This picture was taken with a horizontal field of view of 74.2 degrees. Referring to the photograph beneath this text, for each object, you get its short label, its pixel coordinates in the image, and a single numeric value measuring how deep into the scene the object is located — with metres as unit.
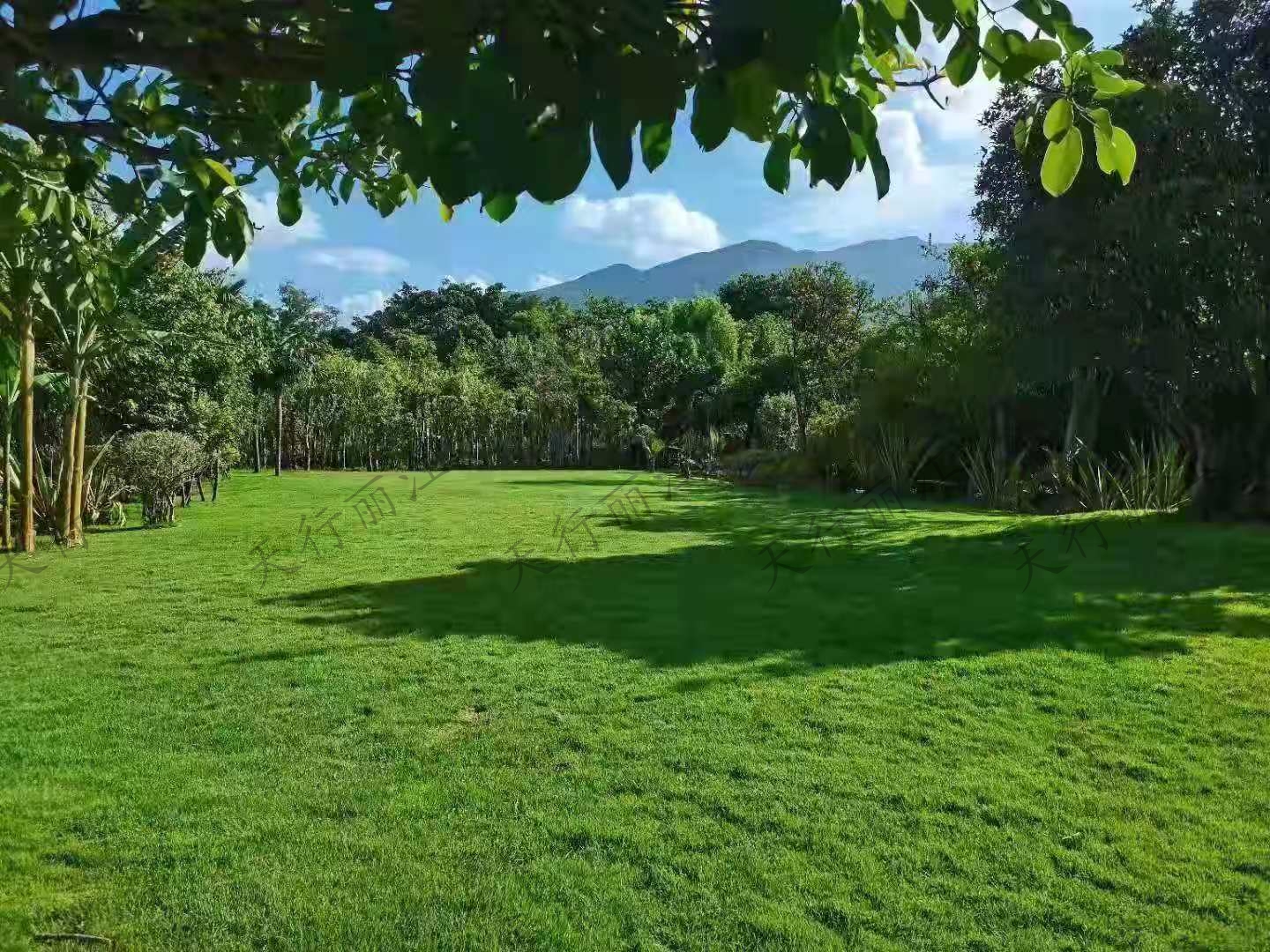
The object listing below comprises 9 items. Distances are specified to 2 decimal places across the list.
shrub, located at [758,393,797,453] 21.38
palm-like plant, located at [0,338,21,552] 7.08
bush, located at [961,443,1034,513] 11.52
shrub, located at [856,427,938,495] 13.77
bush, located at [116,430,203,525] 9.48
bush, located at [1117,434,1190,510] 9.29
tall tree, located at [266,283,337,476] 22.70
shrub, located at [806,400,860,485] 15.22
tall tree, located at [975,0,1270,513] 7.88
